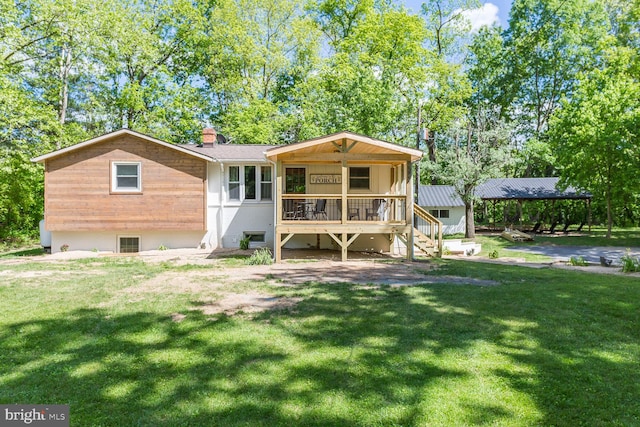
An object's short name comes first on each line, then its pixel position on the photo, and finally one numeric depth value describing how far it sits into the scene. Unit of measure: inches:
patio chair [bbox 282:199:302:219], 526.0
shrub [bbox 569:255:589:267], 465.8
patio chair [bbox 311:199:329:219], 550.6
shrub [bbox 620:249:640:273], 399.2
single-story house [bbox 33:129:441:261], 560.7
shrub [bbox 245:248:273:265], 450.6
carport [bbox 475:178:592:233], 1037.8
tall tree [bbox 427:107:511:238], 807.1
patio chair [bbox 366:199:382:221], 564.0
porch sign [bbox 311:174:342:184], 586.9
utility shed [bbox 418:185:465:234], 961.5
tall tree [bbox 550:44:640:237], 765.9
